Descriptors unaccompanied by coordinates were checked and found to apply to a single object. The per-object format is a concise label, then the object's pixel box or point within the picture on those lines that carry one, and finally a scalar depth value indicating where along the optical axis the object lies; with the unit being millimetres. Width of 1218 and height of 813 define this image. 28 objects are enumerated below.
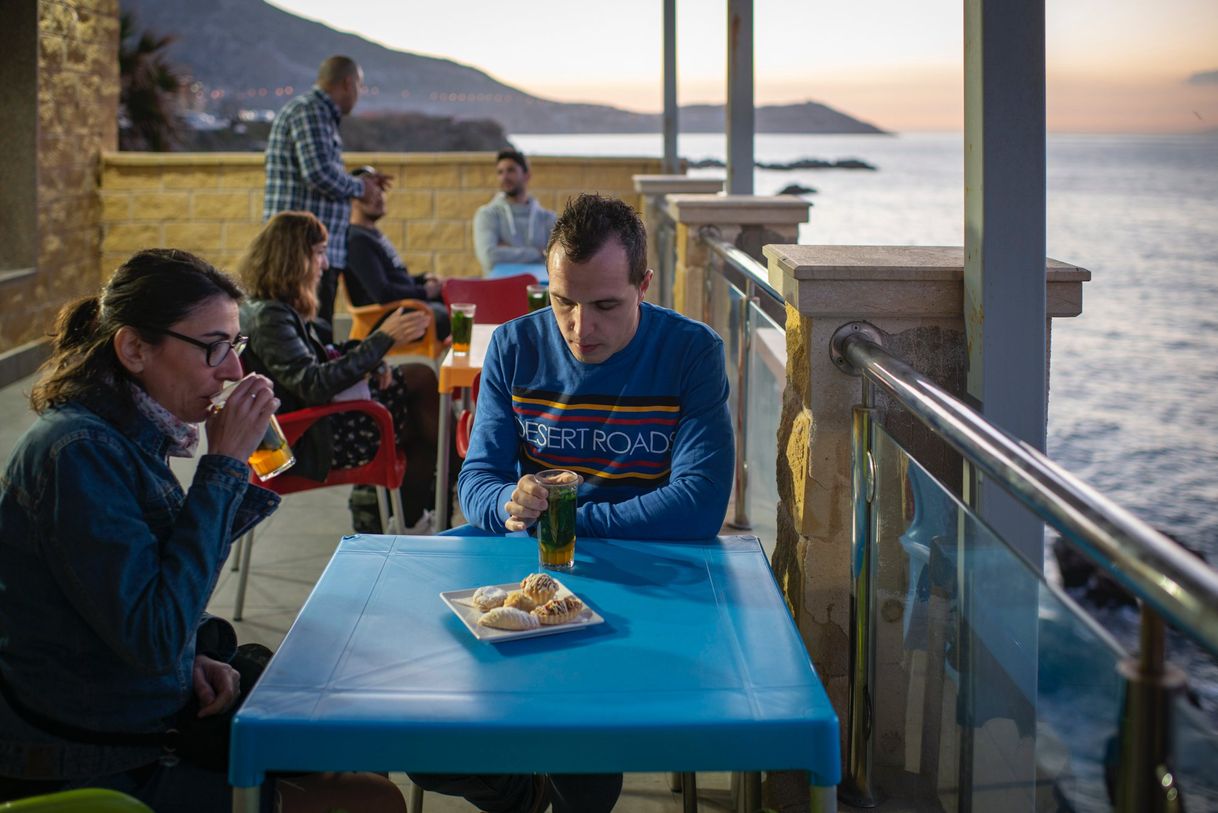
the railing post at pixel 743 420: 3836
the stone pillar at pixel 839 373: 2143
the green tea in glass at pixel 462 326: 4129
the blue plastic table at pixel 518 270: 5996
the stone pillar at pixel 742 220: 4805
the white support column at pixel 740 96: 5430
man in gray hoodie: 7004
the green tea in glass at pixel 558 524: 1847
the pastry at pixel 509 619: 1580
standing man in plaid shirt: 6312
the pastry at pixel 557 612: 1601
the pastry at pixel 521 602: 1644
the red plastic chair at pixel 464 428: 3837
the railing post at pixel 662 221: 6508
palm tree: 10820
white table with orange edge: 3762
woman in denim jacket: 1615
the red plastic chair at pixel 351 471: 3570
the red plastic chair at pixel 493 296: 5379
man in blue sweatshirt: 2240
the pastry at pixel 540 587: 1666
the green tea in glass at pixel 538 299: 4191
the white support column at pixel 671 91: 8648
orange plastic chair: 5590
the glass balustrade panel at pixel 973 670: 1174
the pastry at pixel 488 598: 1657
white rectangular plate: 1565
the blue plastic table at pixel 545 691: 1339
